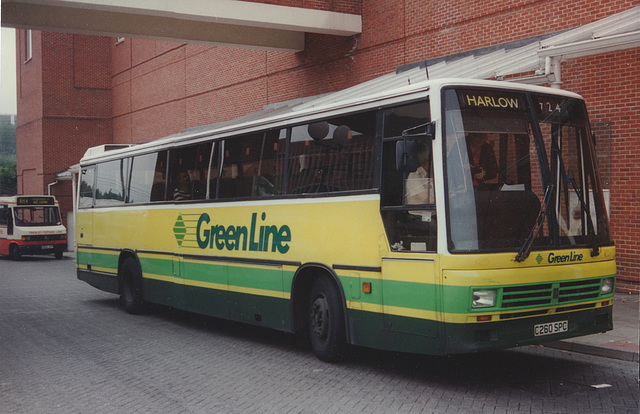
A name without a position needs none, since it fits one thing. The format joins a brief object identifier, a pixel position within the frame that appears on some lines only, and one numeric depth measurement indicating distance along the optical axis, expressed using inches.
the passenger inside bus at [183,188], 470.2
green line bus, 277.7
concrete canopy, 701.9
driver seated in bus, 281.9
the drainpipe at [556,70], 470.0
